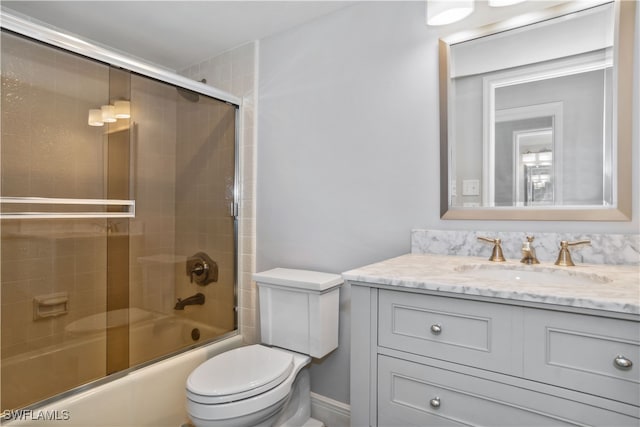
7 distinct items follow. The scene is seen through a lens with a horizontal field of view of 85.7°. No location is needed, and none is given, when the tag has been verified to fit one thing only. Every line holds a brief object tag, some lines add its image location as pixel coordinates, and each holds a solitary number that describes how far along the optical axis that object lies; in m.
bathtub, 1.40
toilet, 1.30
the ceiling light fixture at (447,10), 1.46
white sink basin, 1.14
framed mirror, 1.25
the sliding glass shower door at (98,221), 1.43
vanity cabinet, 0.80
